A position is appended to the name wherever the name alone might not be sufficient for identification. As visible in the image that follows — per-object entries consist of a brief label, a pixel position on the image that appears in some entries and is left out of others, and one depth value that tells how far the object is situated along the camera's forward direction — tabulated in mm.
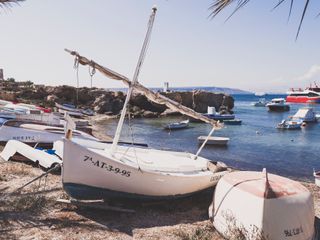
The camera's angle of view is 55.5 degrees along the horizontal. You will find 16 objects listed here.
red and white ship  117438
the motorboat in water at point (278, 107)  96688
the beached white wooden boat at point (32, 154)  15188
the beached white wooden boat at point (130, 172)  10281
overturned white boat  8516
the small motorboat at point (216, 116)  61469
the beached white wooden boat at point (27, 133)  21375
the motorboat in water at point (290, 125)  51625
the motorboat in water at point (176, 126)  48356
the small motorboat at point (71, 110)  53412
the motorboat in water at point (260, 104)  130837
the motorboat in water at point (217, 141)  35625
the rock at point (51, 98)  63312
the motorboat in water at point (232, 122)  58853
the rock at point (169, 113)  68325
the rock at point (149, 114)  65562
